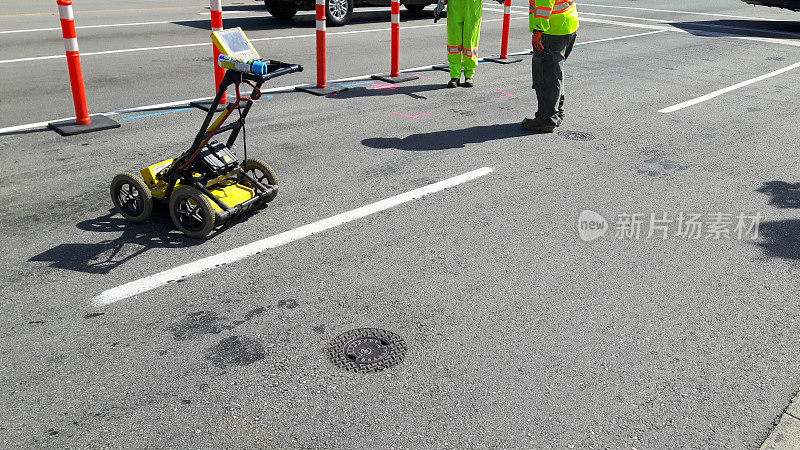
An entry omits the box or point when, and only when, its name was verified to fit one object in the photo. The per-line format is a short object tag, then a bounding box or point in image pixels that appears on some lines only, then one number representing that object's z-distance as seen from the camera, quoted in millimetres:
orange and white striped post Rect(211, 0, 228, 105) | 7723
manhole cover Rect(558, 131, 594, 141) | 7879
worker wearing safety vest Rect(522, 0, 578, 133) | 7504
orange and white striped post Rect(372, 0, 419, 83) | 9977
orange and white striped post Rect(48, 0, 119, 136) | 6809
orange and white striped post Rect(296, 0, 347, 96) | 8945
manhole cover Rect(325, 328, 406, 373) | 3667
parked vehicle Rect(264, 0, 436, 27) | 15289
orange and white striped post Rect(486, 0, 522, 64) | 11906
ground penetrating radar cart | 4762
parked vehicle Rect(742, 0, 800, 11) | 17422
